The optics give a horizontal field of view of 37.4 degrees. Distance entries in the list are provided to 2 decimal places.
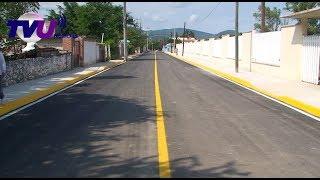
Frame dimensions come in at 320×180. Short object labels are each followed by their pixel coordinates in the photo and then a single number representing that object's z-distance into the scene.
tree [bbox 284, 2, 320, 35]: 54.75
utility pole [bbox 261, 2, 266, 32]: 42.41
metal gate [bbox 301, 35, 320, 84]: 21.34
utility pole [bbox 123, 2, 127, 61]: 57.10
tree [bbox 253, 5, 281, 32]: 81.17
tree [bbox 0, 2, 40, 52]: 19.90
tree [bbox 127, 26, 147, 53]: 101.66
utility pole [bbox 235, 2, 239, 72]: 32.50
